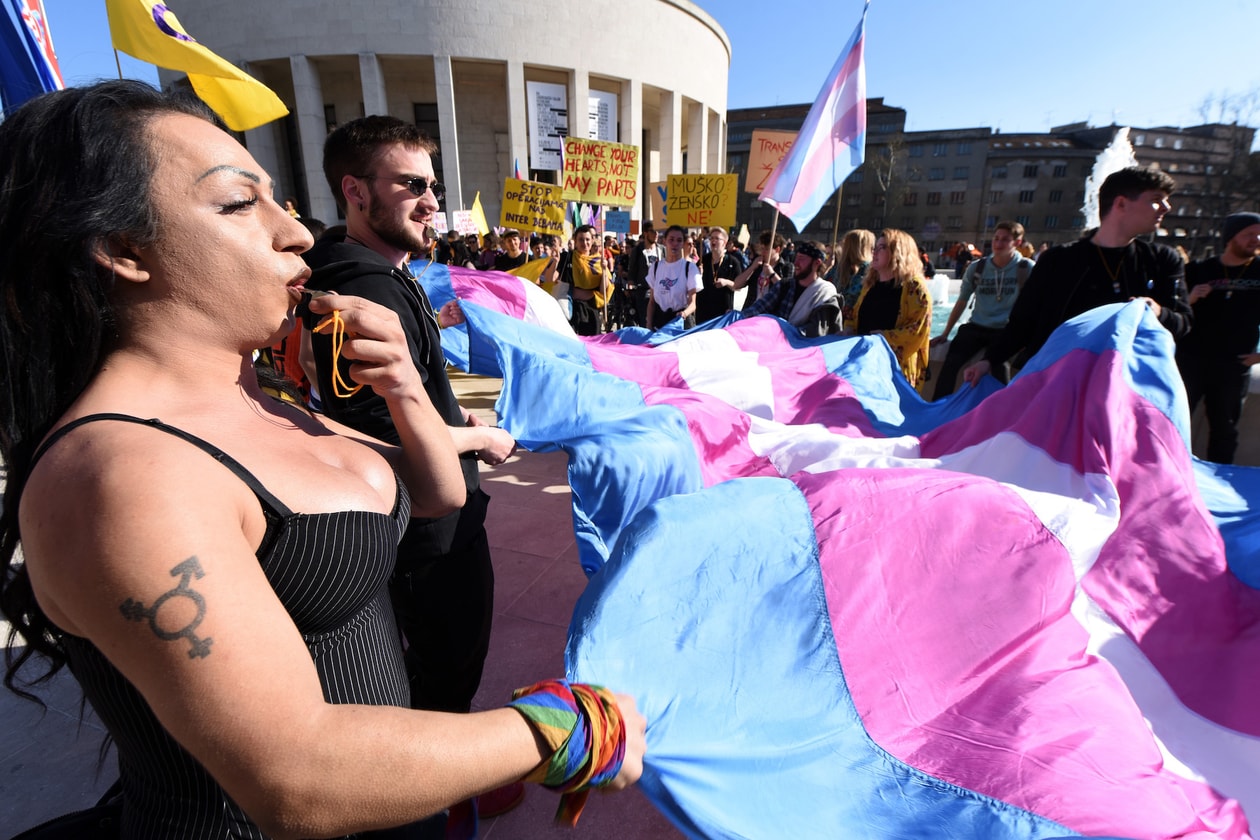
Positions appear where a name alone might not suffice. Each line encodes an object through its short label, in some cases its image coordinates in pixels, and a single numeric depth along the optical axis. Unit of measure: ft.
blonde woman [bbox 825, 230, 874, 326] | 17.92
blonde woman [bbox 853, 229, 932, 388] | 15.35
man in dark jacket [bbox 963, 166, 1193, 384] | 10.16
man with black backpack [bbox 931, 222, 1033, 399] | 16.11
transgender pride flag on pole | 17.38
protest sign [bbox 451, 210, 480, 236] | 47.19
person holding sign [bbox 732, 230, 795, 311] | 22.65
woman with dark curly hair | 2.02
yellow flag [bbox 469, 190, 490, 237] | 41.06
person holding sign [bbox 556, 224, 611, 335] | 25.99
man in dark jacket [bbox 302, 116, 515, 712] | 5.00
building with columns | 72.18
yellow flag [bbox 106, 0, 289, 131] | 7.47
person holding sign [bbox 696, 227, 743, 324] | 23.67
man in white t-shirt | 21.99
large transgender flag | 4.16
